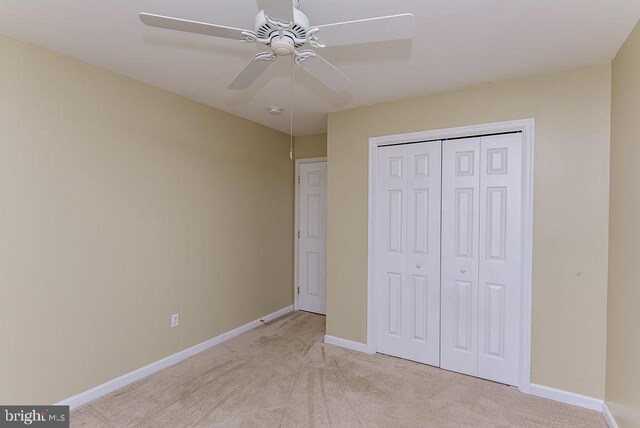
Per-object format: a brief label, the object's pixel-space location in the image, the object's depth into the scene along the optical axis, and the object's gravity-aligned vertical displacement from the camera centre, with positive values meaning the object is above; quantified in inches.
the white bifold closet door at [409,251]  117.9 -14.3
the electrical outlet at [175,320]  119.2 -39.1
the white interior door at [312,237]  175.9 -13.9
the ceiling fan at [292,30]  52.4 +29.9
